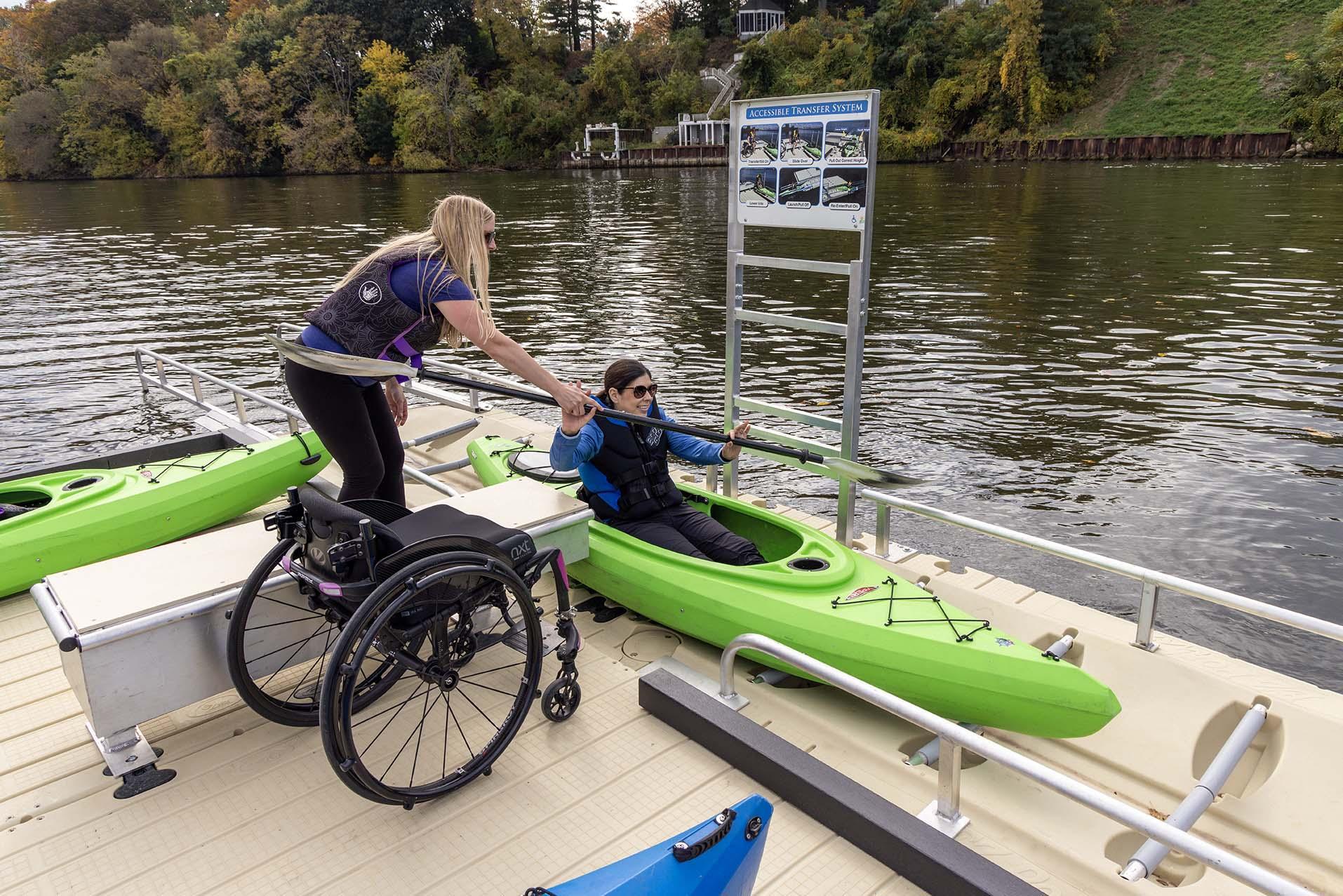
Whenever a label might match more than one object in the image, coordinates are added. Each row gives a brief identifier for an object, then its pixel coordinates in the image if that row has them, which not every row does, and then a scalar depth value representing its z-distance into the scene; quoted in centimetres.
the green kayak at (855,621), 385
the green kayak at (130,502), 521
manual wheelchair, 291
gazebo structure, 7750
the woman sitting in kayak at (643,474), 484
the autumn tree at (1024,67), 5612
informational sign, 496
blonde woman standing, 369
